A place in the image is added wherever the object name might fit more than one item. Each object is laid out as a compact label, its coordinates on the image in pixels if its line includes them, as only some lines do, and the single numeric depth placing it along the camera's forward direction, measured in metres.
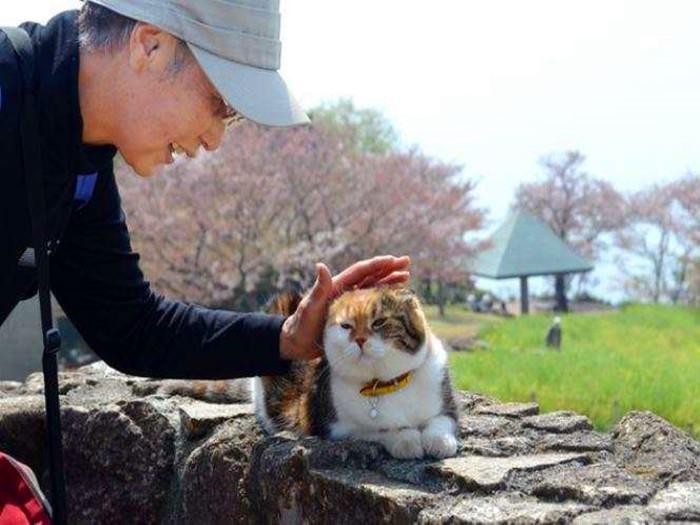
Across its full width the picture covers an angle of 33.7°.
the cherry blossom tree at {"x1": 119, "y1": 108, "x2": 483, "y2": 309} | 15.75
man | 1.83
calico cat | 2.38
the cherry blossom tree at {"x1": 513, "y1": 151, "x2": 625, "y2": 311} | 24.80
